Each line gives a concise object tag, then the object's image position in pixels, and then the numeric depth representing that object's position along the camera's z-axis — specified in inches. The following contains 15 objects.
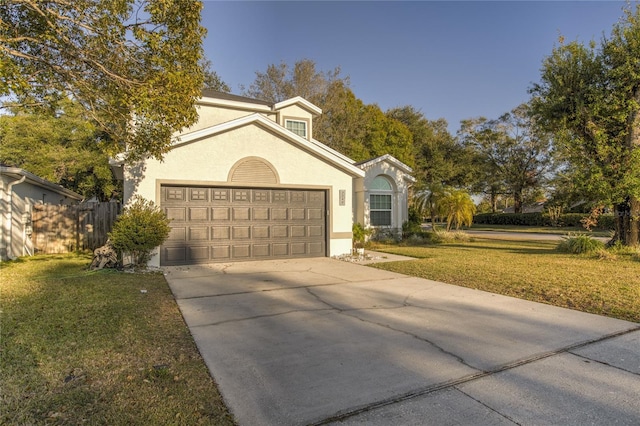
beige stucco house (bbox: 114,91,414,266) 411.5
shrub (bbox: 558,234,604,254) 506.2
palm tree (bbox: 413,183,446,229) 764.0
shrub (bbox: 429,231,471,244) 737.6
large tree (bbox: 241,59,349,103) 1141.5
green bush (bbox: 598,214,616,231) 1051.3
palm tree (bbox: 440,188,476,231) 753.6
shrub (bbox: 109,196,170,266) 368.2
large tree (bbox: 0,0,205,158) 265.1
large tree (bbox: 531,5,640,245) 468.4
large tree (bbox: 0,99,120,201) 943.7
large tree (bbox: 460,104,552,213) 1552.7
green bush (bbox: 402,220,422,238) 750.5
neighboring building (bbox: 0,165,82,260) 450.0
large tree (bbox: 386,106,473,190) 1541.8
